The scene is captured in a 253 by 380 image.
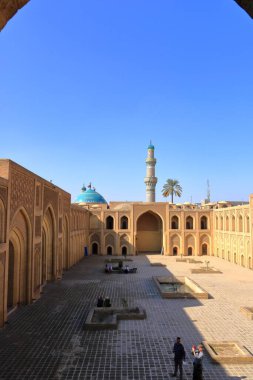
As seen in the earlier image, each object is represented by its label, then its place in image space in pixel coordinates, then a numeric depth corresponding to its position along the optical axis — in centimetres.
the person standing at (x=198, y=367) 864
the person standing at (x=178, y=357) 917
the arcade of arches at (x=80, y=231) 1459
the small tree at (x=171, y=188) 5488
